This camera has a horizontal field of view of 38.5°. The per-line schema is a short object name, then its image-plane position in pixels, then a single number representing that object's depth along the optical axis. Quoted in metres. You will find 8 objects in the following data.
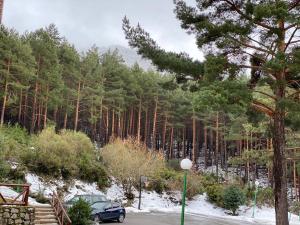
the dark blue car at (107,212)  25.16
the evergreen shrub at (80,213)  21.14
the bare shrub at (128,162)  39.81
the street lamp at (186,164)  15.38
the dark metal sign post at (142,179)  38.58
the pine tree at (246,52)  15.50
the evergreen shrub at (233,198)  42.97
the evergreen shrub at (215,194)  45.14
